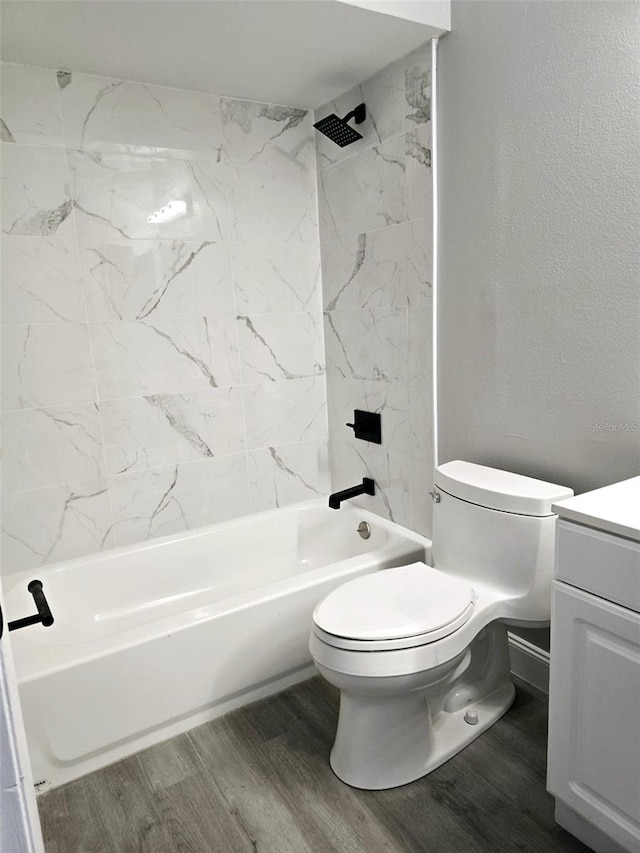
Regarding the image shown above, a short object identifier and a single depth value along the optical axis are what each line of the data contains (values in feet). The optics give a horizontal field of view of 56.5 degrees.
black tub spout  7.70
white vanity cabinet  3.88
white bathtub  5.53
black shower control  8.39
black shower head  7.43
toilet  5.03
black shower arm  7.57
